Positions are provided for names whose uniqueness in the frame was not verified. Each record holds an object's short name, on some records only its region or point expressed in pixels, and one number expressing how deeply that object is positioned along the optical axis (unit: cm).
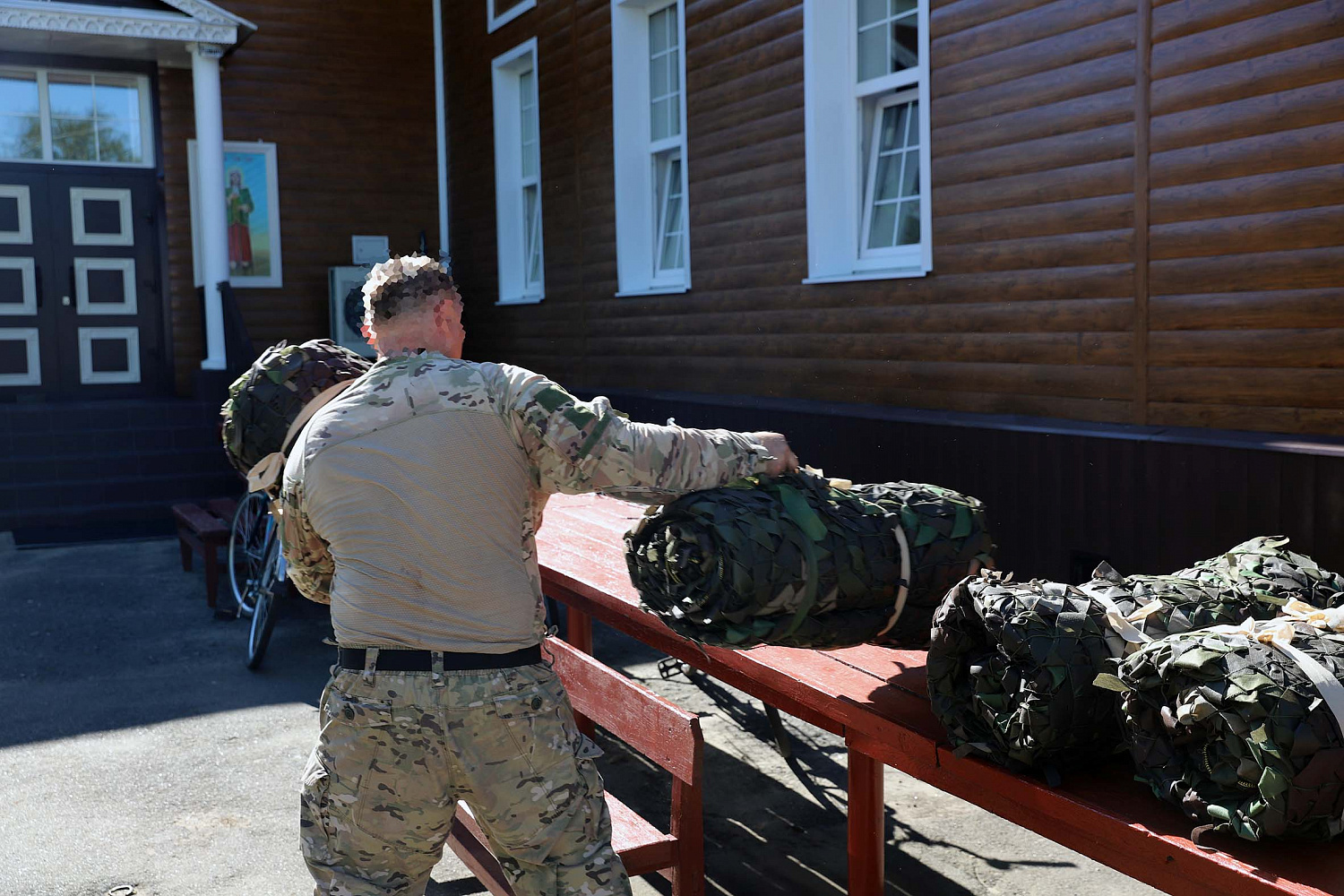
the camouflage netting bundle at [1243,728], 179
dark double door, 1210
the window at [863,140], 721
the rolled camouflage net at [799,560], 244
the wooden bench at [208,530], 752
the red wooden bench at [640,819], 300
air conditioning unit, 1289
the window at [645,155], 984
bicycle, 628
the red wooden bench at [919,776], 187
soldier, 238
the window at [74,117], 1195
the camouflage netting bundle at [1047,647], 211
